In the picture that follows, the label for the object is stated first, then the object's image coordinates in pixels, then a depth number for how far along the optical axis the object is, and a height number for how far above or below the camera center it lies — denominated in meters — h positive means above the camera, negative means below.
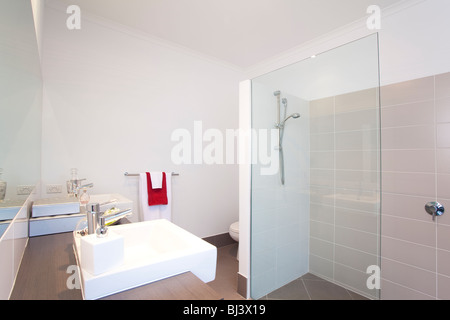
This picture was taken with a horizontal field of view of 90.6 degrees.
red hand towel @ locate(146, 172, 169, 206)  2.40 -0.38
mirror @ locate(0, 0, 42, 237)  0.54 +0.19
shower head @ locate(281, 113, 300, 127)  1.96 +0.39
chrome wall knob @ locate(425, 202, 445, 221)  1.64 -0.37
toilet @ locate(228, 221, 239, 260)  2.61 -0.84
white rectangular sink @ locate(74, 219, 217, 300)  0.66 -0.37
